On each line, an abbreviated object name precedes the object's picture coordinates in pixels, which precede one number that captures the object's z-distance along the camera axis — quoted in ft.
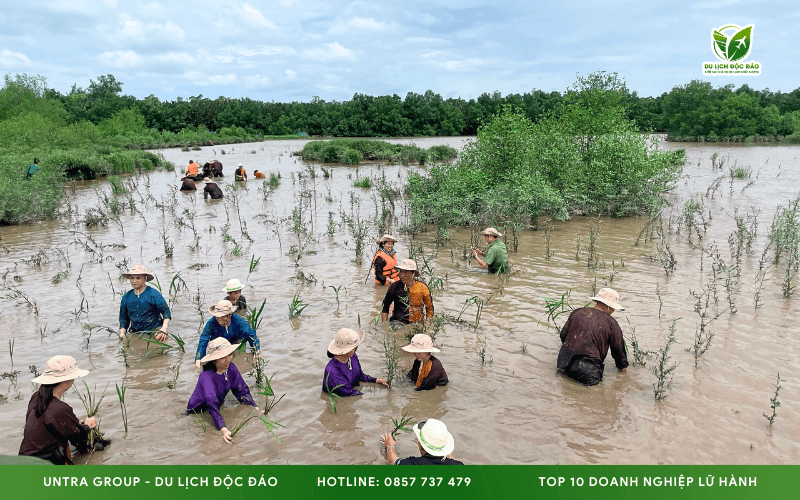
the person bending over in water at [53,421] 13.47
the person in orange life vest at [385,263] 29.58
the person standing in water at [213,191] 62.34
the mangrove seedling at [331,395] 17.26
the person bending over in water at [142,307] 22.15
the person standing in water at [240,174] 77.36
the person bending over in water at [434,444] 11.80
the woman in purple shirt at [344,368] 17.57
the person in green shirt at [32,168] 62.25
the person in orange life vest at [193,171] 74.30
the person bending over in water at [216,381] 15.87
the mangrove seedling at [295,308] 25.18
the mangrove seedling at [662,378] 17.43
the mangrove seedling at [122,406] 15.94
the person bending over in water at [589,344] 18.70
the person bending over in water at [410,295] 23.16
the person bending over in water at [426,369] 17.82
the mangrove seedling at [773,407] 15.33
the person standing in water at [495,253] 30.94
